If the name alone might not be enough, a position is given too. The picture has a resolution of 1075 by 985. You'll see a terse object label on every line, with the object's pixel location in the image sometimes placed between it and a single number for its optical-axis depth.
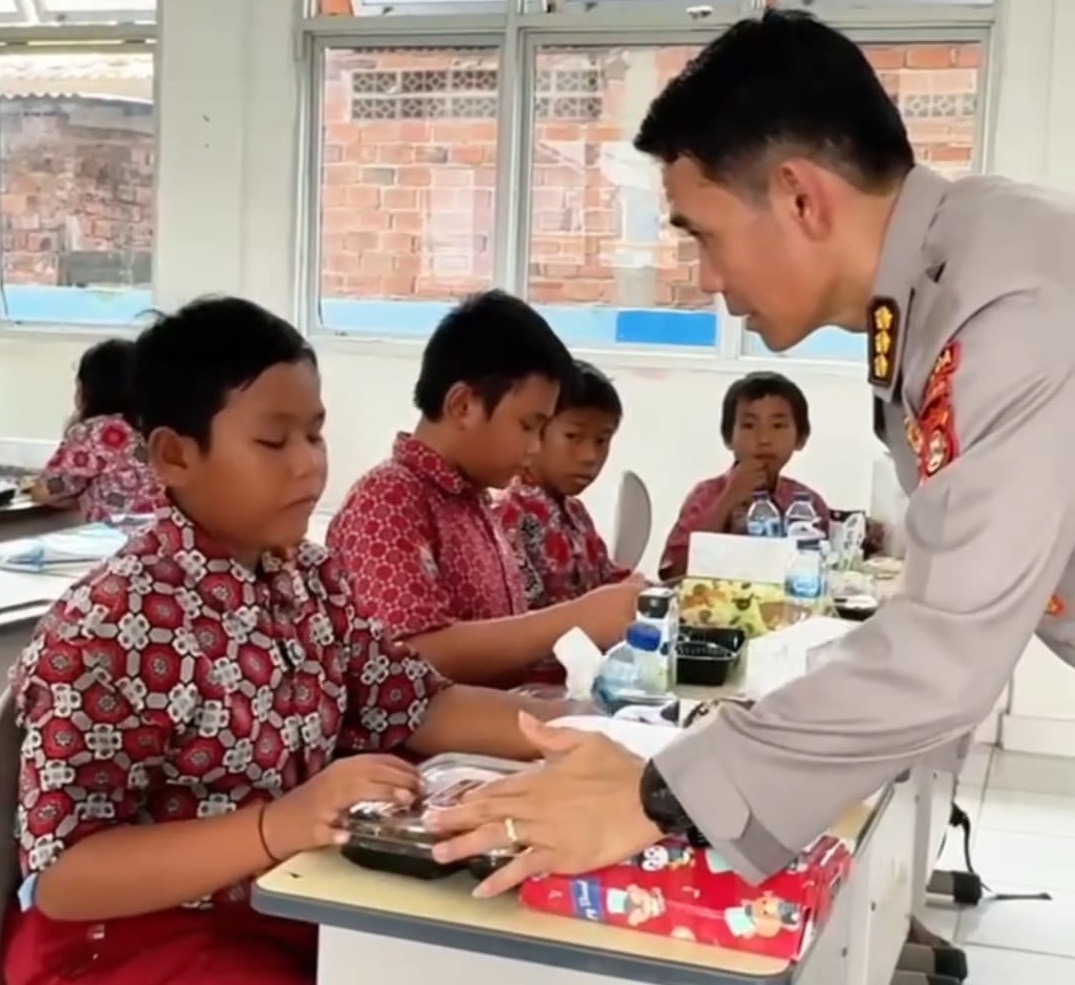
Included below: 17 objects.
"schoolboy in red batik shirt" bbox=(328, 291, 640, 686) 1.96
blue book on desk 2.81
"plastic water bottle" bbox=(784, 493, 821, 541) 3.04
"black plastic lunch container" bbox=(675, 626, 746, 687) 1.89
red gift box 1.06
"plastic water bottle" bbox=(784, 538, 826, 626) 2.46
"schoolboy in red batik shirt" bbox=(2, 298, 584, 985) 1.27
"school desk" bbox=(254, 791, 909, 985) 1.04
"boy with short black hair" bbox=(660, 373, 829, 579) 3.48
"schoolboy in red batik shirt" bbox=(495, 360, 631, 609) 2.64
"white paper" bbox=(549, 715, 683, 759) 1.38
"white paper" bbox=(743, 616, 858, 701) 1.87
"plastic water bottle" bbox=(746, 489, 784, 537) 3.25
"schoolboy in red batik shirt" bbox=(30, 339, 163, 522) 3.45
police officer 1.00
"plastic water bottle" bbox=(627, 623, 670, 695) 1.76
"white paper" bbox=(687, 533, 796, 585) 2.72
